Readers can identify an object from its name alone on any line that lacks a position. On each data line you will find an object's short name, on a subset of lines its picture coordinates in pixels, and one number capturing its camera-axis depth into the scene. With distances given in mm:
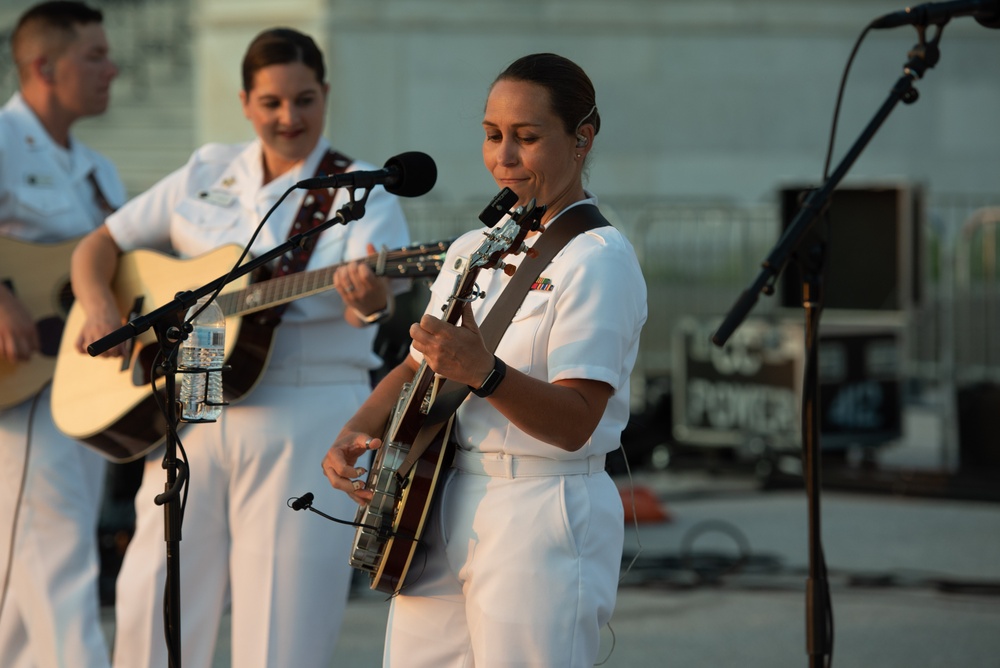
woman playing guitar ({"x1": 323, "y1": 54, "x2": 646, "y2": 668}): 5746
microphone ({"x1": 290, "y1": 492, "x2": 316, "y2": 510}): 6336
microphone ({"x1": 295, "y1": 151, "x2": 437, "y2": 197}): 6241
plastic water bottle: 6781
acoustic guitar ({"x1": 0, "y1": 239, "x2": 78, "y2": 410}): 9828
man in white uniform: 9383
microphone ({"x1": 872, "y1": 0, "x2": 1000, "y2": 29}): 7895
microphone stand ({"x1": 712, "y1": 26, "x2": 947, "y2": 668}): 7867
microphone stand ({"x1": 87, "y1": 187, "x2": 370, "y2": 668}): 6230
